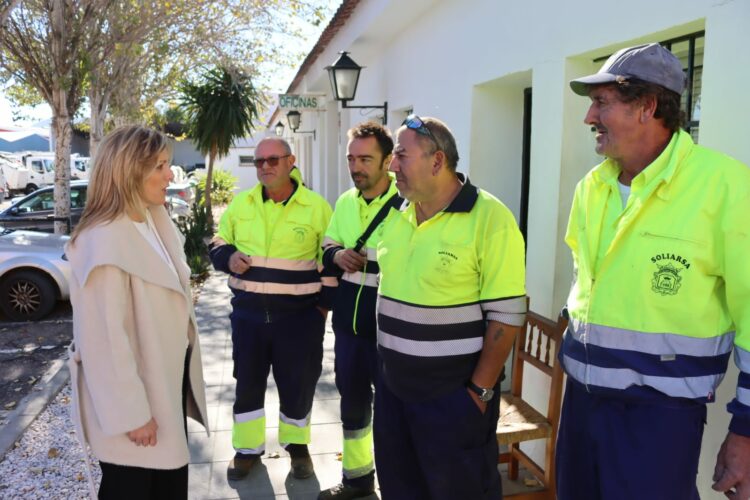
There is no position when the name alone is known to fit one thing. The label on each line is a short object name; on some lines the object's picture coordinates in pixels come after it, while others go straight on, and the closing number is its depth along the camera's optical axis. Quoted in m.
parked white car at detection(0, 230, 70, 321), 7.69
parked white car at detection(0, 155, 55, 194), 30.09
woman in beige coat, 2.18
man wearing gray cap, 1.81
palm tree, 15.95
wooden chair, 3.19
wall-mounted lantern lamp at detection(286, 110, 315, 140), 14.89
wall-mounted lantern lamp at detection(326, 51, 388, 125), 7.27
